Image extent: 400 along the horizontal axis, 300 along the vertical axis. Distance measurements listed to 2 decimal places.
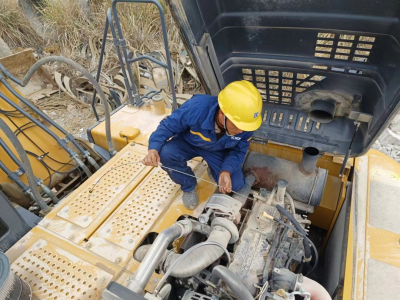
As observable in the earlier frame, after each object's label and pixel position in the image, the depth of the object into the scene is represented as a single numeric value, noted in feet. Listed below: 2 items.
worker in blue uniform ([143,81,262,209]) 6.59
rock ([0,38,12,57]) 17.15
